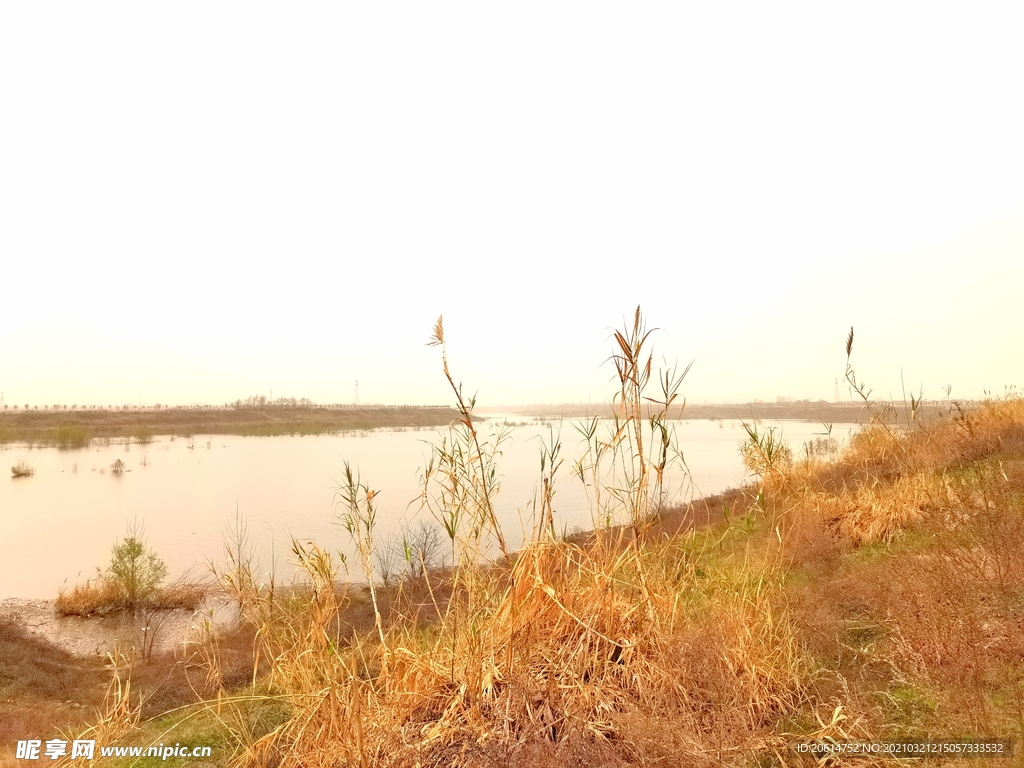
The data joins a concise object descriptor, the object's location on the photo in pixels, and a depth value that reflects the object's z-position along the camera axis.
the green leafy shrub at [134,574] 9.03
